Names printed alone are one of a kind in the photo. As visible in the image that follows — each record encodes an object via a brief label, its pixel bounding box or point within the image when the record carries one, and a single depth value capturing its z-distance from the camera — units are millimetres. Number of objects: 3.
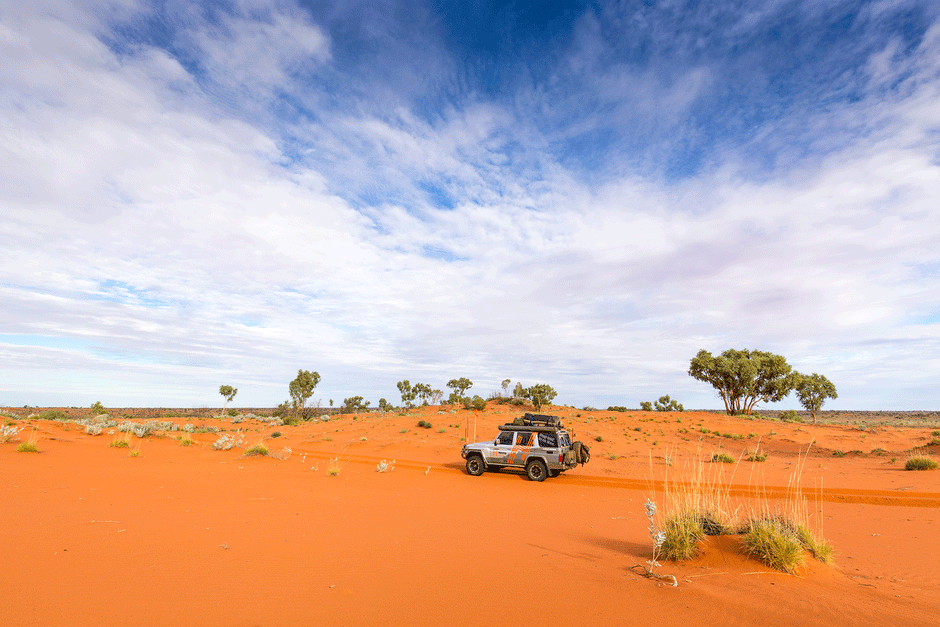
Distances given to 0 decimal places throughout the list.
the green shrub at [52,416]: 37500
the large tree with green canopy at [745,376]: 52906
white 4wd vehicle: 18016
